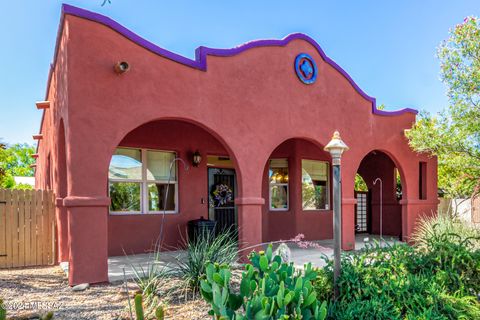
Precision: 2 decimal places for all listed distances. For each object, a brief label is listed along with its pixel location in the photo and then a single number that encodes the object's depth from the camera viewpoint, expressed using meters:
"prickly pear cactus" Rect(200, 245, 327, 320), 2.64
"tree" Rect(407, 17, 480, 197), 9.09
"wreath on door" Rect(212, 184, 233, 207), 9.77
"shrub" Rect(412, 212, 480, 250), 4.50
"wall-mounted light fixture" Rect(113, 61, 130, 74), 5.84
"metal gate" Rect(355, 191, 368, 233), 13.42
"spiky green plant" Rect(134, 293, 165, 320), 3.10
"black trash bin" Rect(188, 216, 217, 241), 8.38
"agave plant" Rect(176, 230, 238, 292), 5.06
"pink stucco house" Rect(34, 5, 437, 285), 5.66
